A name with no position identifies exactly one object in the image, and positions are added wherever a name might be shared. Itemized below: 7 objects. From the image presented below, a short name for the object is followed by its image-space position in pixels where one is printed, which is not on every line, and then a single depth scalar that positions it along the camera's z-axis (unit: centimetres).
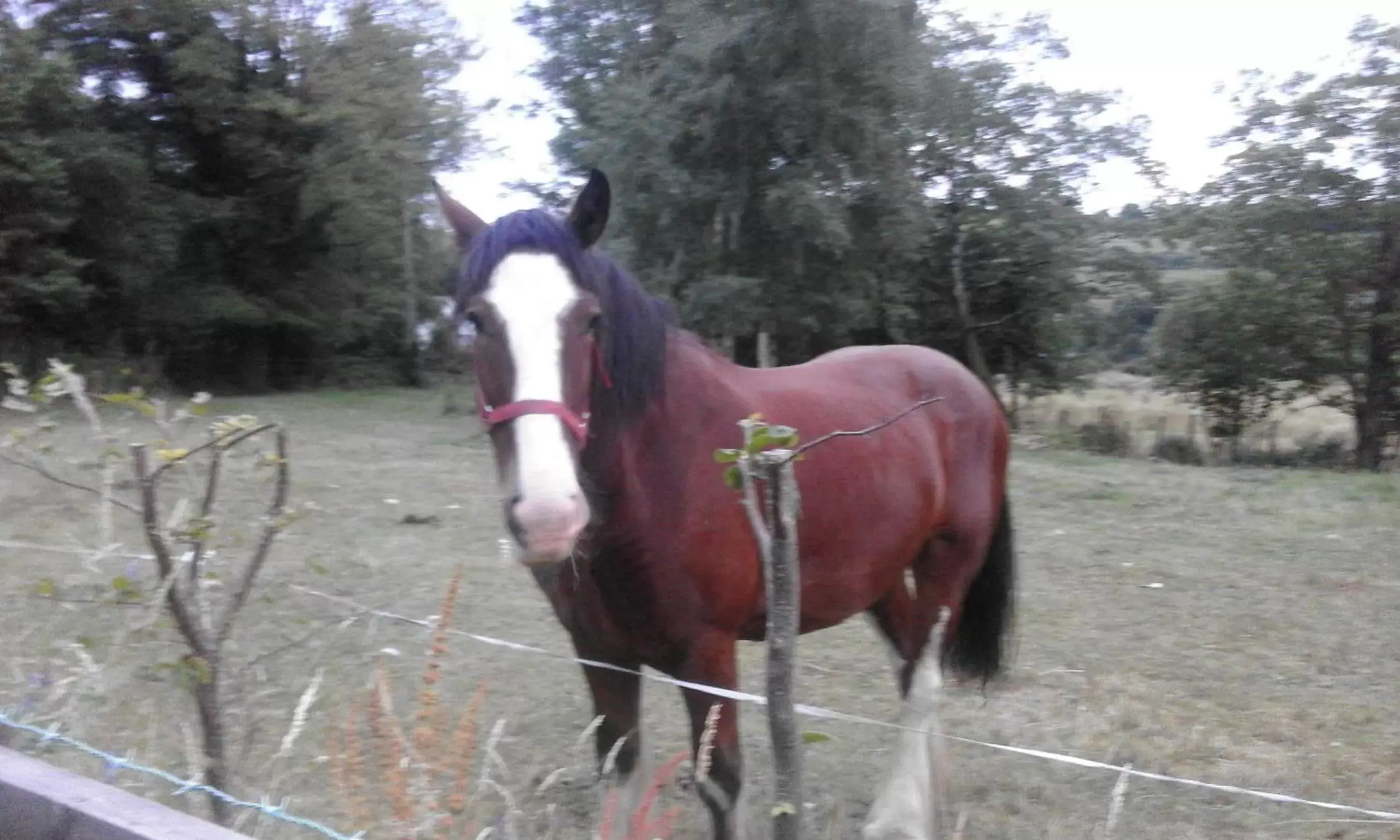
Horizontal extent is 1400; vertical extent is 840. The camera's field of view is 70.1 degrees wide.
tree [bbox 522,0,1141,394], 1467
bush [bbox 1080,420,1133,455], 1433
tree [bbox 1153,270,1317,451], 1406
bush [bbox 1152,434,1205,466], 1352
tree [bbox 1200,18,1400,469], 1299
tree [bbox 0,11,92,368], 1614
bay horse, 202
